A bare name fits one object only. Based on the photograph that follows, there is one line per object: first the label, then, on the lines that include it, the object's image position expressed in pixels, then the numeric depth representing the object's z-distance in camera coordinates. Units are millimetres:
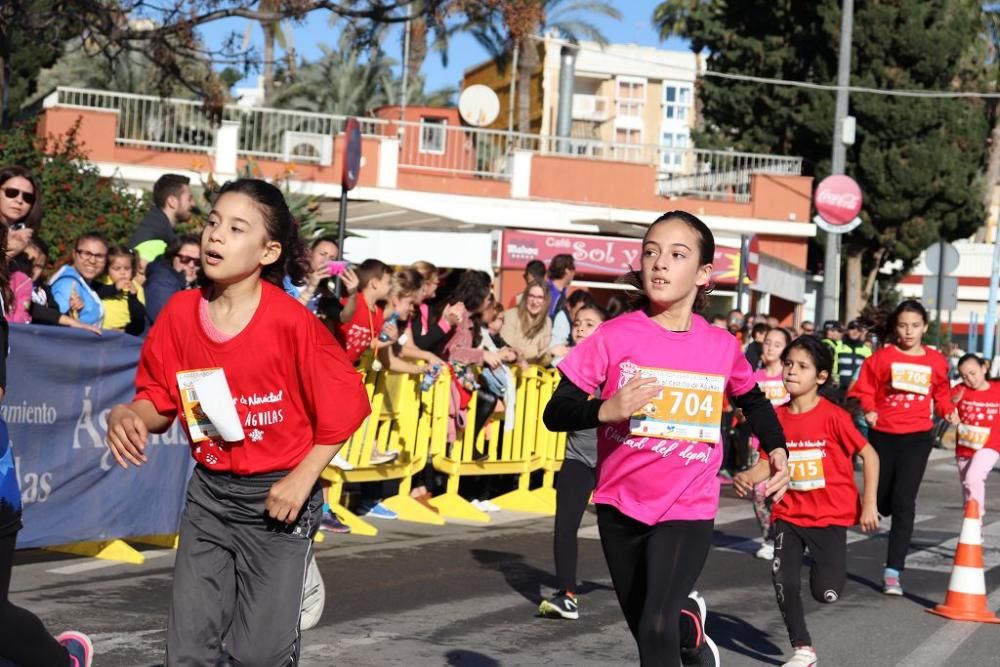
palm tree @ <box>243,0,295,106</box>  58562
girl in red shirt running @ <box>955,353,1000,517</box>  11367
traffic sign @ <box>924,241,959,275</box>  28828
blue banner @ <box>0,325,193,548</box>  9094
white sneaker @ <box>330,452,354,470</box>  11602
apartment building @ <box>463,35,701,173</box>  87500
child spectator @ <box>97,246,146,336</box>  10891
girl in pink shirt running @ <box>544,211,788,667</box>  5461
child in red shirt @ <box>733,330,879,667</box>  8117
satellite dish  38750
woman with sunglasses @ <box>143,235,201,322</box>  10180
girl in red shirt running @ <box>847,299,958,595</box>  10852
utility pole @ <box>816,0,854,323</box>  31705
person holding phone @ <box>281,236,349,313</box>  9984
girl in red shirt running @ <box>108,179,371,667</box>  4820
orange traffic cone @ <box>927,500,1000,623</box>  9422
